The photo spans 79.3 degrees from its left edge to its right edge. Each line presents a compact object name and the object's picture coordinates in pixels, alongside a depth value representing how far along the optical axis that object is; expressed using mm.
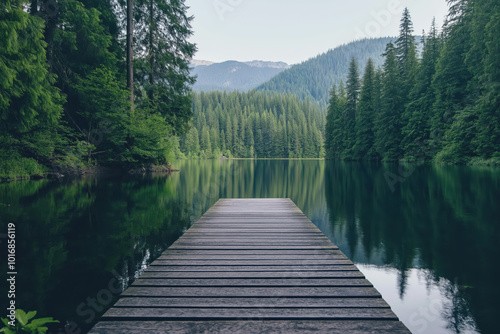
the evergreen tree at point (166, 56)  24000
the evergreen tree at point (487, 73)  24500
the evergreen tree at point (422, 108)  37094
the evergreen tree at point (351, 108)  54594
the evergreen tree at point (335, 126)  60344
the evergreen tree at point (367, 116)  48812
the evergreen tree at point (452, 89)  30500
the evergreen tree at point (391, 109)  42594
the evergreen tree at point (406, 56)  42406
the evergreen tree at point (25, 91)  11000
